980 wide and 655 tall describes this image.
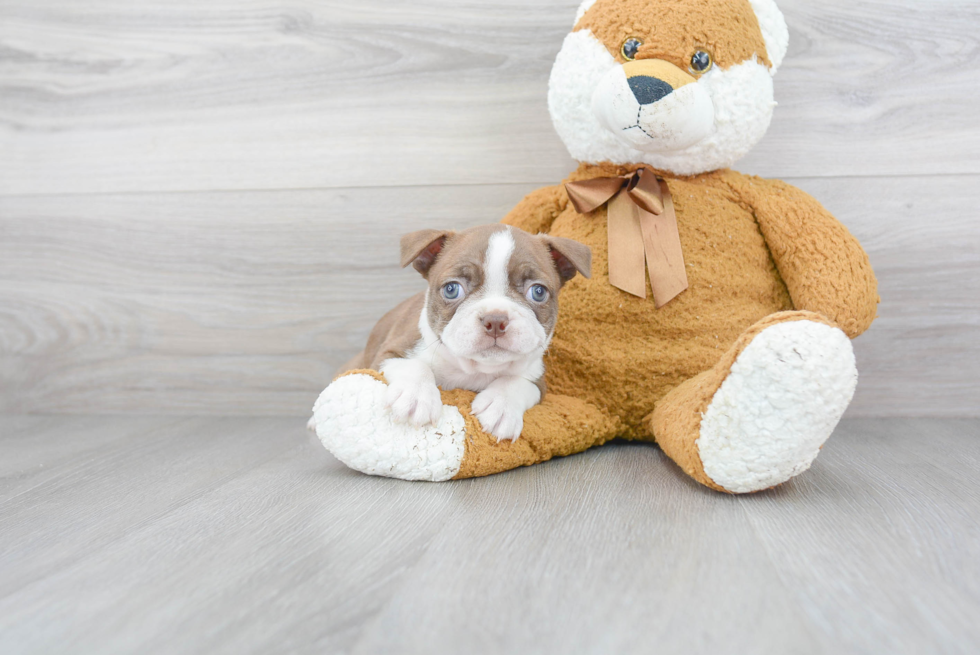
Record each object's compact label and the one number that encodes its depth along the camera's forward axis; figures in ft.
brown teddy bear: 2.17
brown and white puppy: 2.13
